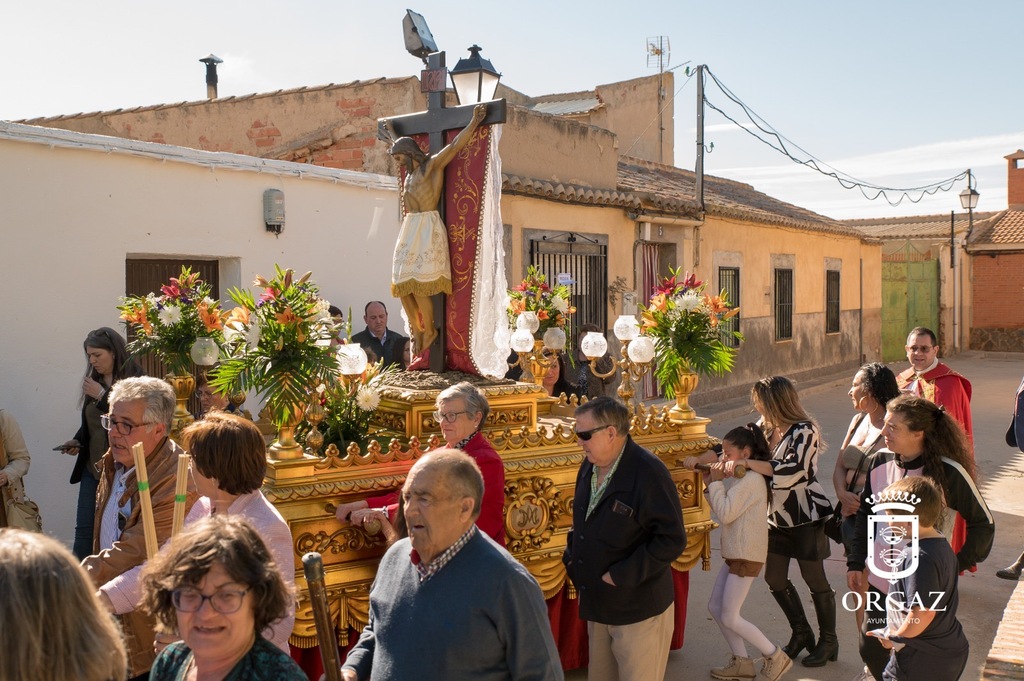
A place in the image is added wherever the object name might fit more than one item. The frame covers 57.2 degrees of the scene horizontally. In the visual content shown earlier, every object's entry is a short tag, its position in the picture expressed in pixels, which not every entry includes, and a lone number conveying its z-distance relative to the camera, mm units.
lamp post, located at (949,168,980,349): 24703
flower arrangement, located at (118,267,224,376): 5027
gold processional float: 3865
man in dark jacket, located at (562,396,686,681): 3678
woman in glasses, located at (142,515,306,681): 1952
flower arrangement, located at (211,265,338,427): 3961
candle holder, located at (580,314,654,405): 5320
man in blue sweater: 2365
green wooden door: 25891
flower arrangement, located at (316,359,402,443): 4559
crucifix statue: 4913
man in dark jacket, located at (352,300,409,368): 7668
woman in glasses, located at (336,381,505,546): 3727
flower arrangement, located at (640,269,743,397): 5406
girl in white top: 4609
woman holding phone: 5300
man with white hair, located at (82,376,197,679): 3178
